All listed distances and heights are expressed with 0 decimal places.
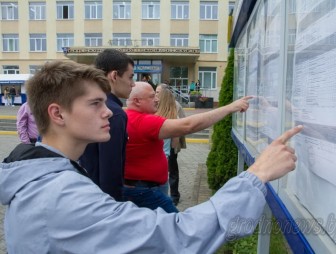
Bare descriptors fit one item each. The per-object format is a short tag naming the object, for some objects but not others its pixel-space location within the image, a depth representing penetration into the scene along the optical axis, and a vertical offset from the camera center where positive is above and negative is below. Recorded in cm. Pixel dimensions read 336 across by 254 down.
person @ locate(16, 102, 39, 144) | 595 -58
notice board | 128 -4
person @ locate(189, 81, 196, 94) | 3065 +24
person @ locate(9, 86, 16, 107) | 3067 -48
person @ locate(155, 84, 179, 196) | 518 -19
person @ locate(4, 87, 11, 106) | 3080 -77
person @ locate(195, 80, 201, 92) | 3102 +33
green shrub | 572 -88
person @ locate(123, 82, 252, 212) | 293 -40
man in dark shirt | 240 -33
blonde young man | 112 -37
